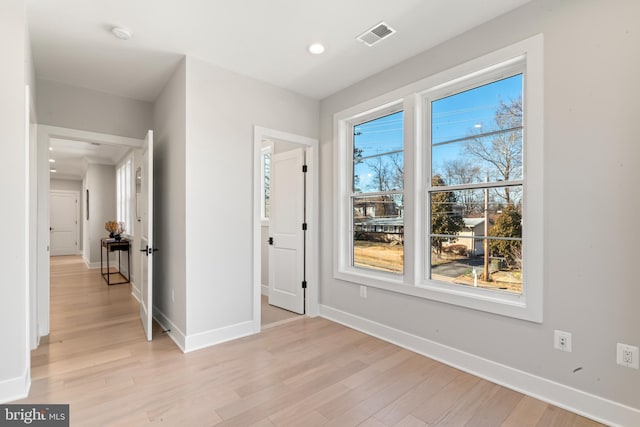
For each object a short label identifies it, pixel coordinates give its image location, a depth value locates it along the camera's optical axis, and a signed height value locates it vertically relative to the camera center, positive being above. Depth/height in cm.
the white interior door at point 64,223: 1000 -39
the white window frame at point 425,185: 214 +24
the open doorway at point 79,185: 318 +57
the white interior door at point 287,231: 397 -27
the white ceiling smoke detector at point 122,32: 247 +145
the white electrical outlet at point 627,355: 179 -84
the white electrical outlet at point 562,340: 202 -85
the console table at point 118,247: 593 -70
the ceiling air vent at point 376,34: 247 +146
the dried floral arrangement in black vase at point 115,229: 643 -38
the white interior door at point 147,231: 312 -21
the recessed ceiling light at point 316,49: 274 +146
